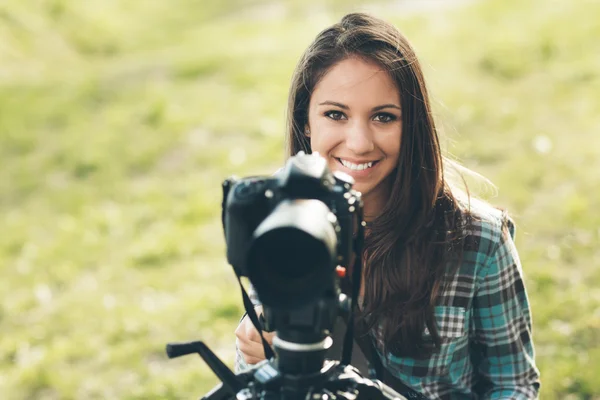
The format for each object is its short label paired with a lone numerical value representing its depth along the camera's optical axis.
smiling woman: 1.58
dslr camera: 1.19
